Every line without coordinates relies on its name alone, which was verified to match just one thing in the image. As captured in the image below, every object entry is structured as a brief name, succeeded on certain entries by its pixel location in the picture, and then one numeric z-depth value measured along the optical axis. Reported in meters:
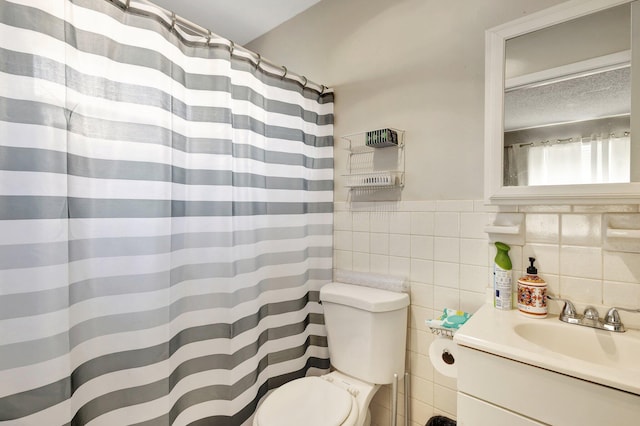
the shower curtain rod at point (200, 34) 1.01
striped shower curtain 0.81
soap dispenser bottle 1.07
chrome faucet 0.96
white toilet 1.20
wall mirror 0.93
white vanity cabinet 0.71
